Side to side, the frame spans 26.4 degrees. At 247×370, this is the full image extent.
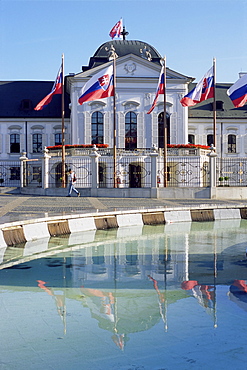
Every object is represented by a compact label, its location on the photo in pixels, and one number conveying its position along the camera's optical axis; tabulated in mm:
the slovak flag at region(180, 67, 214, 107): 27844
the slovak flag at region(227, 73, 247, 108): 22922
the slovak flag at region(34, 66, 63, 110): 28836
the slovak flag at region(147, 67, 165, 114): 29938
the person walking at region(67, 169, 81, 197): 26375
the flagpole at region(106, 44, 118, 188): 48112
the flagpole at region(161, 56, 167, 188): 28750
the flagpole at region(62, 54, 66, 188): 30075
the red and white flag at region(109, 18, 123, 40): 42281
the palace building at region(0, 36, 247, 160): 47125
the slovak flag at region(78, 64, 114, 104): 26641
